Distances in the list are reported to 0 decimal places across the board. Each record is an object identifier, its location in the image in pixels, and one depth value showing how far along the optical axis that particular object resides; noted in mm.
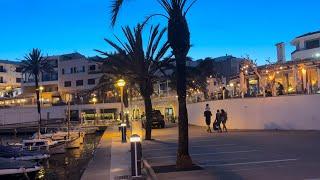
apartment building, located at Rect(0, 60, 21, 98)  78503
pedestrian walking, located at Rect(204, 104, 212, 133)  21972
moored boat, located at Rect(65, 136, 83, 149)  24966
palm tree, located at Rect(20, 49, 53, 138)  59011
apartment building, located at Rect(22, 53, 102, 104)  67288
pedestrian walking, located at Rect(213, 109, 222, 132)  22244
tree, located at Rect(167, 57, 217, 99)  21243
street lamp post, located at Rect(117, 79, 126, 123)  20827
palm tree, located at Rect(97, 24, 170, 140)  20217
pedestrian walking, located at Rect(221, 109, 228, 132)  22200
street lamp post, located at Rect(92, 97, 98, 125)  59087
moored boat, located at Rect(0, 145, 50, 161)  16767
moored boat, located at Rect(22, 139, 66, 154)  22048
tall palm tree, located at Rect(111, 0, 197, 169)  9870
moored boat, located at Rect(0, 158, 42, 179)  13048
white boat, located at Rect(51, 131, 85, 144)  28823
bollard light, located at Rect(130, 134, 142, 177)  8831
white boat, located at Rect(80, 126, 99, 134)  39061
